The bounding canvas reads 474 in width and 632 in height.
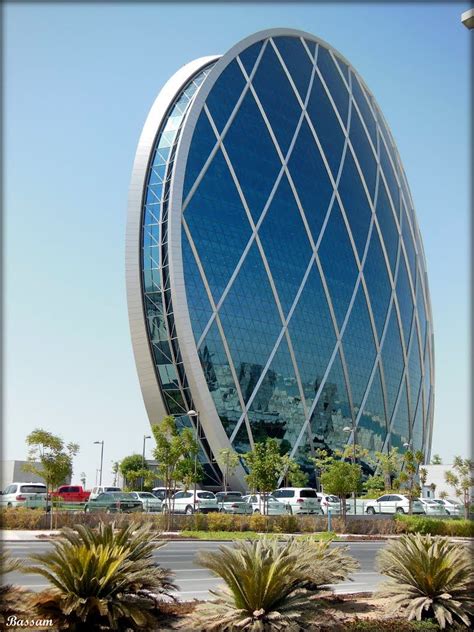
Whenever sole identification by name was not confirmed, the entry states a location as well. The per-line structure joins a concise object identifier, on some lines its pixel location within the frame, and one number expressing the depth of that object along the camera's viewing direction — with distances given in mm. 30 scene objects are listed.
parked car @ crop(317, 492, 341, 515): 45656
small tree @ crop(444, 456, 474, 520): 54228
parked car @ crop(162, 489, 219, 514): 42594
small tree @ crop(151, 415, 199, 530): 40844
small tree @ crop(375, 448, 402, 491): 62375
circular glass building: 55594
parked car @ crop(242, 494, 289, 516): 41688
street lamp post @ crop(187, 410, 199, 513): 51025
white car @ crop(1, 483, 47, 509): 39844
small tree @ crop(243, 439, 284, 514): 39938
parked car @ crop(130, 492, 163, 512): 42838
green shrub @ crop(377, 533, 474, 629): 10898
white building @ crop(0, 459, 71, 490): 76062
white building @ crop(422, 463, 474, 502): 67438
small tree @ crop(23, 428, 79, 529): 34969
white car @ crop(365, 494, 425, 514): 47469
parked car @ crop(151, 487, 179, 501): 50312
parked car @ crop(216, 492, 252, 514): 41625
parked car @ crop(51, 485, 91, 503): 57169
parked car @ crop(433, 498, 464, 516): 49528
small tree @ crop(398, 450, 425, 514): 44456
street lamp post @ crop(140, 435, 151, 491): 71138
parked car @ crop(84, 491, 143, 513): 39188
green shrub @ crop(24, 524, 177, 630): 8859
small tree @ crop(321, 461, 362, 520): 40469
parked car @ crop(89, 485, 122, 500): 55094
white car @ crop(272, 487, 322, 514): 43281
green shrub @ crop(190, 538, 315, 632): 9203
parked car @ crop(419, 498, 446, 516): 47250
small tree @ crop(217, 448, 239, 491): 52156
